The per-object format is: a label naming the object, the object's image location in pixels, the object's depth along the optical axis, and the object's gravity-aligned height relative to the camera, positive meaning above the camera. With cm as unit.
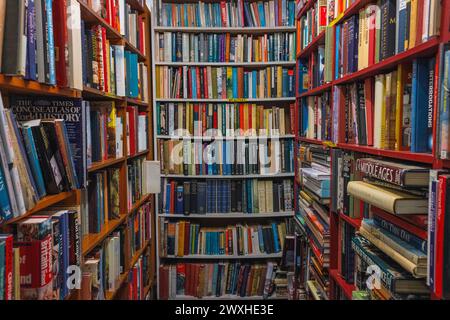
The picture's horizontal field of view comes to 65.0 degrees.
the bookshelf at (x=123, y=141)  105 -8
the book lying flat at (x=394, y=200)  99 -21
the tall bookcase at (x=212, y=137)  274 -6
